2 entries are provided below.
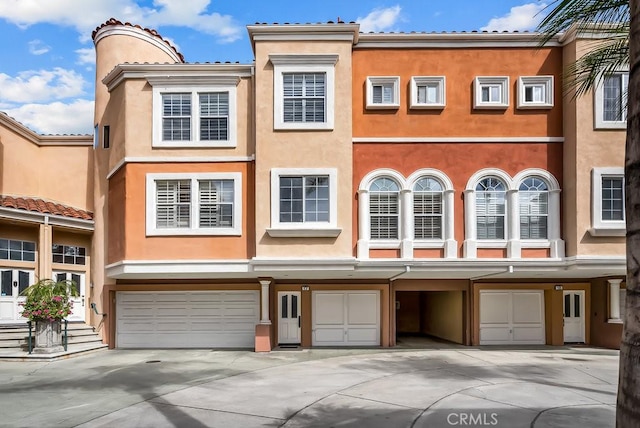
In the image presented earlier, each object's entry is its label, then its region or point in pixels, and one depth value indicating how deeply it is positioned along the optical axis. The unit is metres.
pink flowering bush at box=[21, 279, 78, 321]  14.85
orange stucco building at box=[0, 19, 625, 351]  14.80
